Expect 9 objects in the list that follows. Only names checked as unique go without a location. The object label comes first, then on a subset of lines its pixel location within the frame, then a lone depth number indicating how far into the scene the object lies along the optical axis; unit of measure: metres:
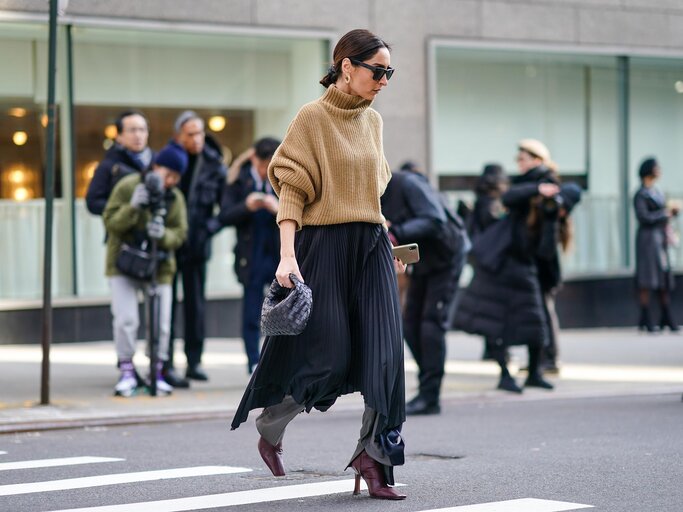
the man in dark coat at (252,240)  11.95
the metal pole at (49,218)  10.38
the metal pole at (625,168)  19.06
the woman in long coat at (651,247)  17.72
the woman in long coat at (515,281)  11.54
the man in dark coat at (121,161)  11.30
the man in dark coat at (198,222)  11.93
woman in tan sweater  6.40
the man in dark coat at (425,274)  10.09
